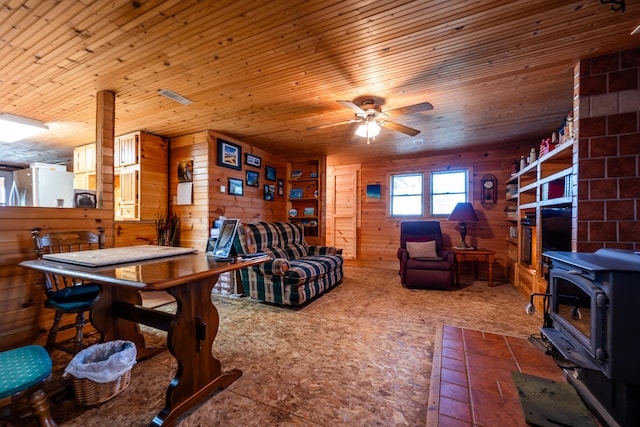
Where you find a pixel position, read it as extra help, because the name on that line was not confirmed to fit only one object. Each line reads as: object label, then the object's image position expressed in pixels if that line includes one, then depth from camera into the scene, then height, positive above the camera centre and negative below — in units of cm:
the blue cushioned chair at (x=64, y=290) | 185 -62
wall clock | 482 +46
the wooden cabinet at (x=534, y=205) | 244 +11
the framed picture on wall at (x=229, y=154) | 411 +94
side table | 418 -69
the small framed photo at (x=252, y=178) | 468 +61
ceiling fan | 288 +106
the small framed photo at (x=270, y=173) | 513 +78
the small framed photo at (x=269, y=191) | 510 +41
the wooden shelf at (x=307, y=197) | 545 +33
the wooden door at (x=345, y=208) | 600 +10
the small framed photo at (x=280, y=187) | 553 +54
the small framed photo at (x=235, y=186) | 430 +42
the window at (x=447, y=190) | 512 +46
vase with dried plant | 409 -29
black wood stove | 117 -60
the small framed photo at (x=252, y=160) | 465 +95
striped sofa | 308 -73
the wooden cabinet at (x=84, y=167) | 480 +83
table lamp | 449 -3
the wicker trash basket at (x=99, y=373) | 145 -93
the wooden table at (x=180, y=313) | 122 -63
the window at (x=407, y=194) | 549 +41
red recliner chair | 388 -71
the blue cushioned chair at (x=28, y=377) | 102 -68
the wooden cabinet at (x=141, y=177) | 399 +53
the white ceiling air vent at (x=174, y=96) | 277 +127
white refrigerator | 375 +36
